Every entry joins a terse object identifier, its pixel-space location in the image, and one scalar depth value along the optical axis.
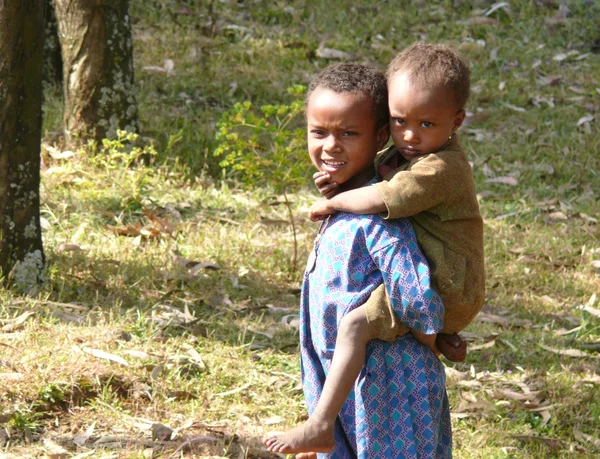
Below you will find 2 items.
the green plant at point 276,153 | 10.34
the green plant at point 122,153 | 12.35
